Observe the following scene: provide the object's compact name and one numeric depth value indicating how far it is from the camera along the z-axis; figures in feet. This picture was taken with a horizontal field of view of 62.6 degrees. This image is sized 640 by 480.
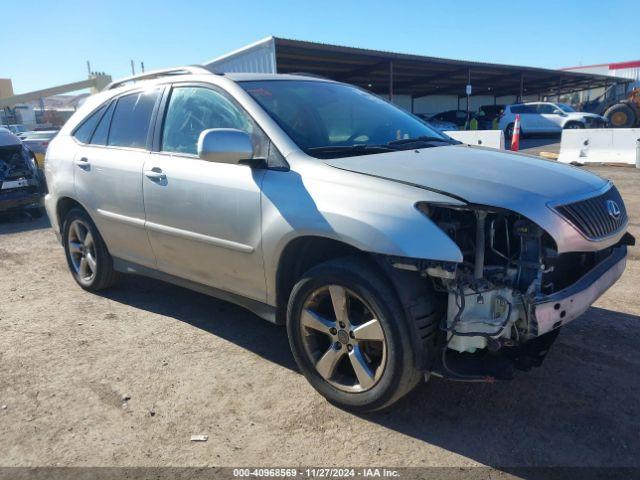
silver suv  8.16
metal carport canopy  66.85
